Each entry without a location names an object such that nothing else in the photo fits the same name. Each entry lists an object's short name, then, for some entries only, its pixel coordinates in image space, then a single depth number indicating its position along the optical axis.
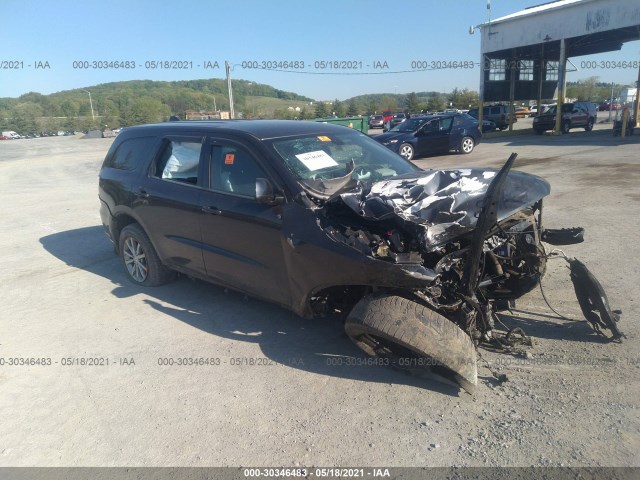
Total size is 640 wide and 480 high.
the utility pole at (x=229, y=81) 28.23
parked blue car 17.25
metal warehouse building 20.55
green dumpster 21.30
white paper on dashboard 3.98
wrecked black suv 3.12
